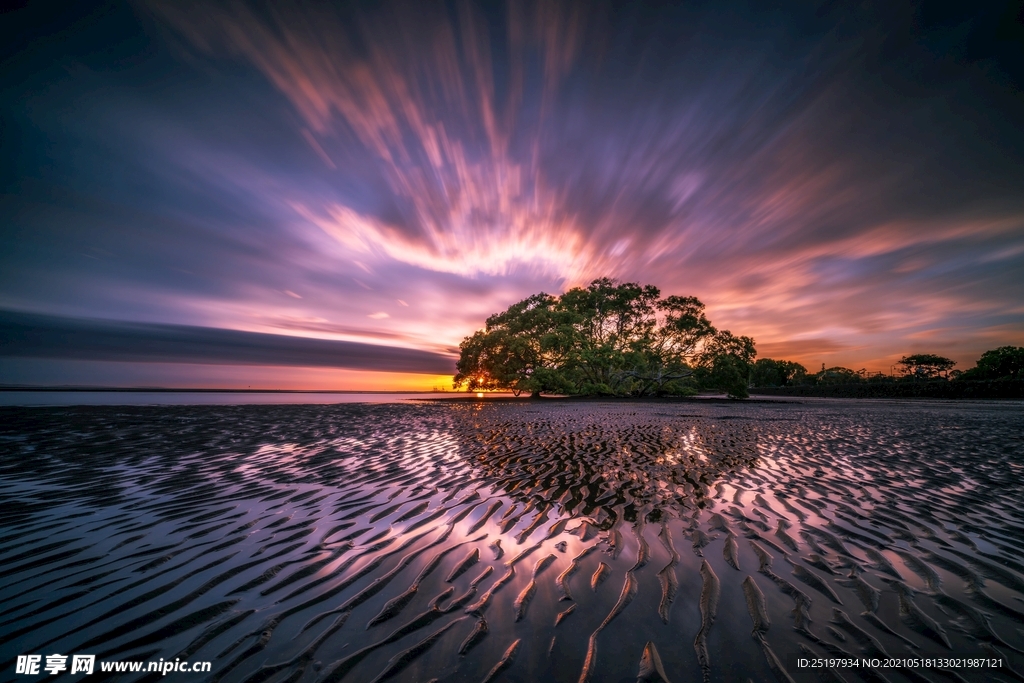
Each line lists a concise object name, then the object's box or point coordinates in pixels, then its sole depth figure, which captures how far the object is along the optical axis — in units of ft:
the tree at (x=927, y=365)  350.64
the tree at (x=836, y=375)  391.73
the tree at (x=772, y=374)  378.94
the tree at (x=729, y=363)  159.53
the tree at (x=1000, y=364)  231.71
